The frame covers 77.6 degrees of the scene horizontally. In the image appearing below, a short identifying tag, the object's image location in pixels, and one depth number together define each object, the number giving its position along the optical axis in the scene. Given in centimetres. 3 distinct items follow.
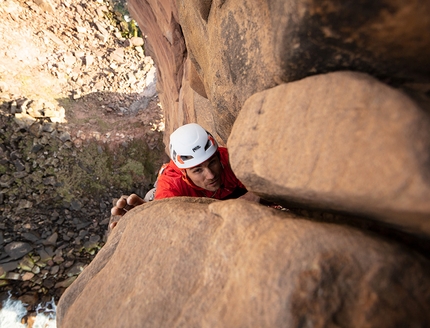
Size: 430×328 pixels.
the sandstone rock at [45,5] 1051
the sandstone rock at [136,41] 1199
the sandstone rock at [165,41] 463
